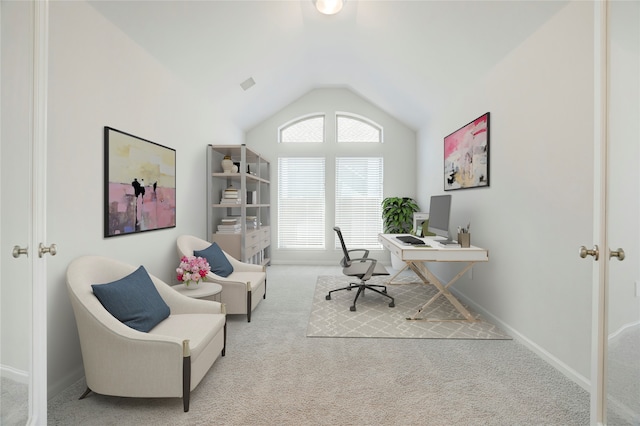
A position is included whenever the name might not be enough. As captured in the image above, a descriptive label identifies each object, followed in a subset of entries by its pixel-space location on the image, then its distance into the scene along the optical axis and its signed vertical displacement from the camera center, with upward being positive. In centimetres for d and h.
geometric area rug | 280 -113
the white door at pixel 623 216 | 120 -1
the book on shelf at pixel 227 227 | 428 -23
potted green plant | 547 -3
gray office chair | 354 -72
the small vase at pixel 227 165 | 430 +67
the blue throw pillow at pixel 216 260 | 330 -56
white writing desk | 292 -43
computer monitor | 339 -3
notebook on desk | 336 -33
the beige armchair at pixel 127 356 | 170 -84
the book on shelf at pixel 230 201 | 436 +15
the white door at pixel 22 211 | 125 +0
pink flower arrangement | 272 -55
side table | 271 -74
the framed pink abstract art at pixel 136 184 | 236 +24
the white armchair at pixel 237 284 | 307 -77
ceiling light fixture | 308 +216
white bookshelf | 421 +7
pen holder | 307 -28
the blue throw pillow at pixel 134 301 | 186 -59
